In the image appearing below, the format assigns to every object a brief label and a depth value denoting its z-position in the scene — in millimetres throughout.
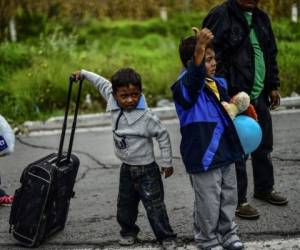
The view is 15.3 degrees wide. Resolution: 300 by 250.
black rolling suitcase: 7570
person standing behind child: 7830
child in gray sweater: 7024
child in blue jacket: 6659
